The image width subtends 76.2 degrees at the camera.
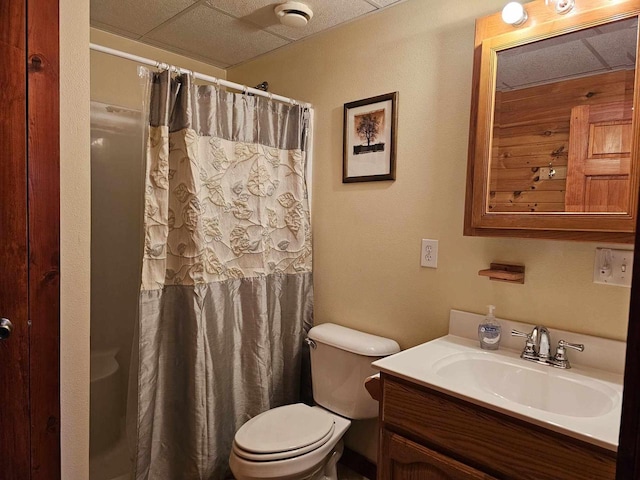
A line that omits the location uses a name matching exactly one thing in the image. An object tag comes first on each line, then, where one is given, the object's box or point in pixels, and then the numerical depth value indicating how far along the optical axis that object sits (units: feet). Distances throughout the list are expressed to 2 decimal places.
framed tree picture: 6.17
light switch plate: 4.19
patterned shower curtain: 5.54
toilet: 5.06
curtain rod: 5.10
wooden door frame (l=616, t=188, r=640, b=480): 1.41
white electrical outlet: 5.71
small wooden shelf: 4.76
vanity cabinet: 3.20
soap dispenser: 4.93
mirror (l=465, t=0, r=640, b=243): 3.96
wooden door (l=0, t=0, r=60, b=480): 3.84
